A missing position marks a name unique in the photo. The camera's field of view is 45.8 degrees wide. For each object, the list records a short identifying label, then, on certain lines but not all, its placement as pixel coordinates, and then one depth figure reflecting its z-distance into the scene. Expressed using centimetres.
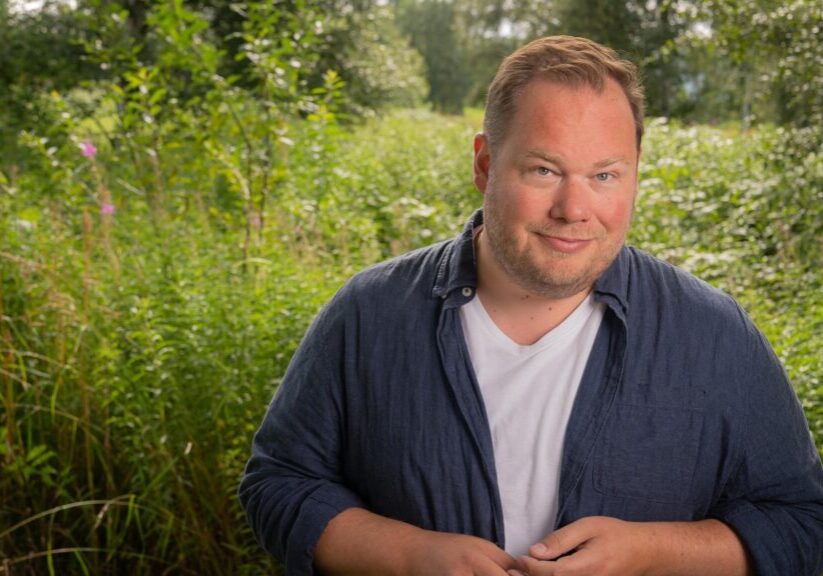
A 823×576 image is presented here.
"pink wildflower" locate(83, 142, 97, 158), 518
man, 158
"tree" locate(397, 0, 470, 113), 5456
